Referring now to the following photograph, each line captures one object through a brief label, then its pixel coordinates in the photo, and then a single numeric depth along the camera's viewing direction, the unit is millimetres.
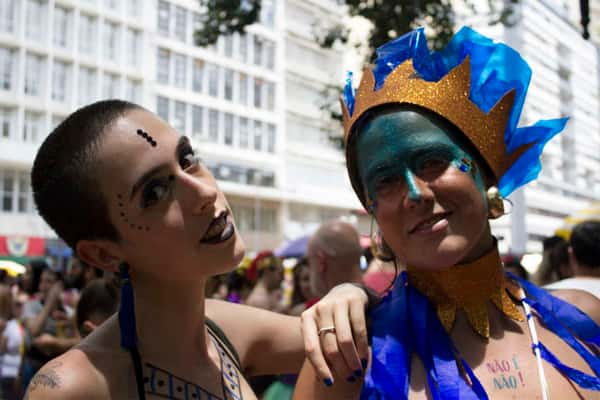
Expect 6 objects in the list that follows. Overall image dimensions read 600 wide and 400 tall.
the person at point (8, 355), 5535
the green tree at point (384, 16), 6090
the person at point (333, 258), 3686
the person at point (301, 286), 4762
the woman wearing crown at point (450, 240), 1510
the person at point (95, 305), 3014
